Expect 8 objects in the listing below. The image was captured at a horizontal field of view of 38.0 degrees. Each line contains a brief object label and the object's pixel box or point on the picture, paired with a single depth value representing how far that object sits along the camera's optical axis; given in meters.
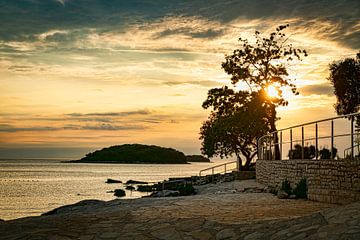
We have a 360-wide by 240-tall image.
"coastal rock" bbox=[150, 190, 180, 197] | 27.55
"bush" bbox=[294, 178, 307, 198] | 19.11
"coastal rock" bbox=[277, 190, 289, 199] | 19.14
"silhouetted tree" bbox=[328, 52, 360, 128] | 40.28
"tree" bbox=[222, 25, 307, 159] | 38.31
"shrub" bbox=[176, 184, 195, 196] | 34.91
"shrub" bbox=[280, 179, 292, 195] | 21.07
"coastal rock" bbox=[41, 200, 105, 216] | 18.78
